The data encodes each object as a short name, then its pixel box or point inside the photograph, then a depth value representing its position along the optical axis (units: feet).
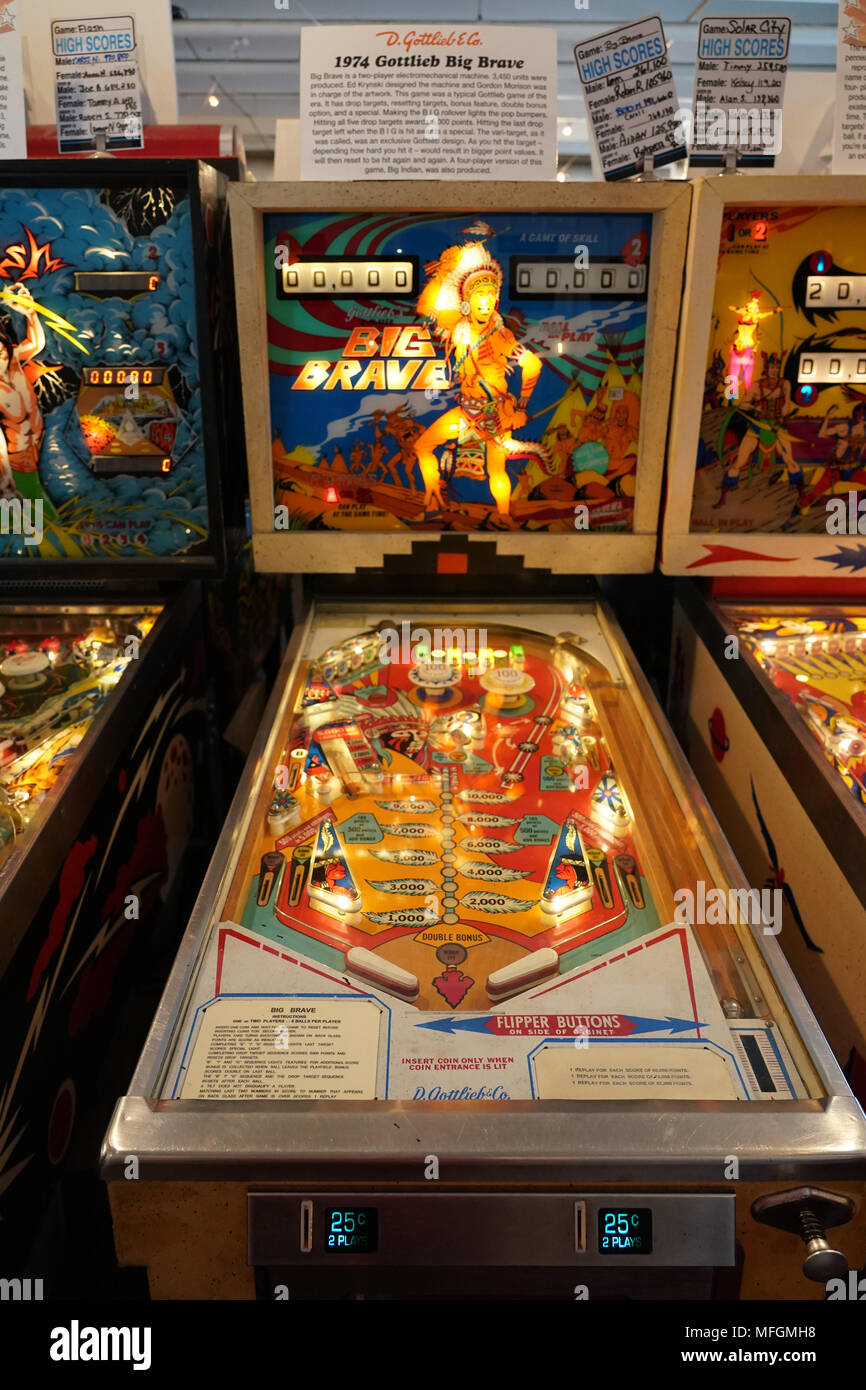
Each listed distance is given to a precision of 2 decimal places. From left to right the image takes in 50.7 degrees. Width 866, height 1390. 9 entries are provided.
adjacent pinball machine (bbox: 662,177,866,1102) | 5.13
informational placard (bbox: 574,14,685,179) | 5.65
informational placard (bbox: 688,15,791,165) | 5.56
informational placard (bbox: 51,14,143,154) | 5.73
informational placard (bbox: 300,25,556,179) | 5.63
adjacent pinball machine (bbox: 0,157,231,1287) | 4.77
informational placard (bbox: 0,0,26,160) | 5.68
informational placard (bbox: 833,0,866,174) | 5.60
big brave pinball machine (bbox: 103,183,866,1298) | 3.12
